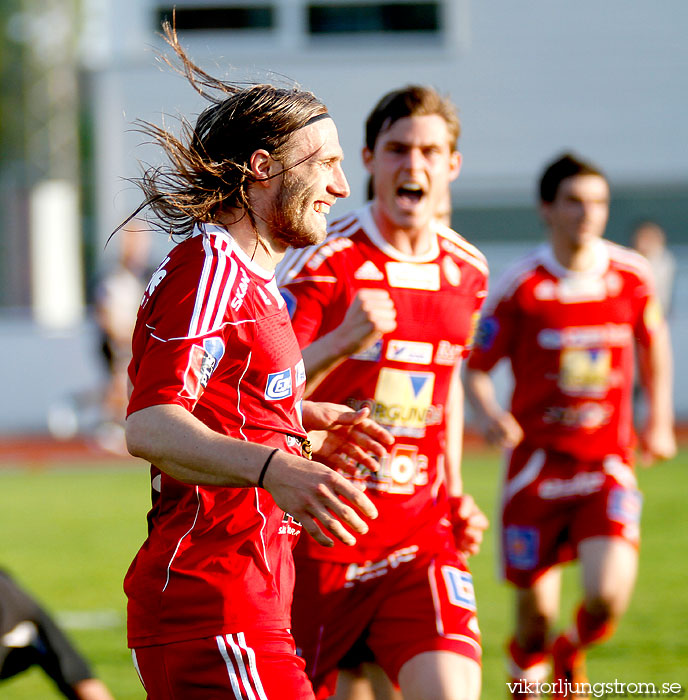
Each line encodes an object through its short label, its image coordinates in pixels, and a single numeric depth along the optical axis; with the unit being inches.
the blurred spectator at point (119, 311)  1211.2
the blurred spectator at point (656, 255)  1190.9
